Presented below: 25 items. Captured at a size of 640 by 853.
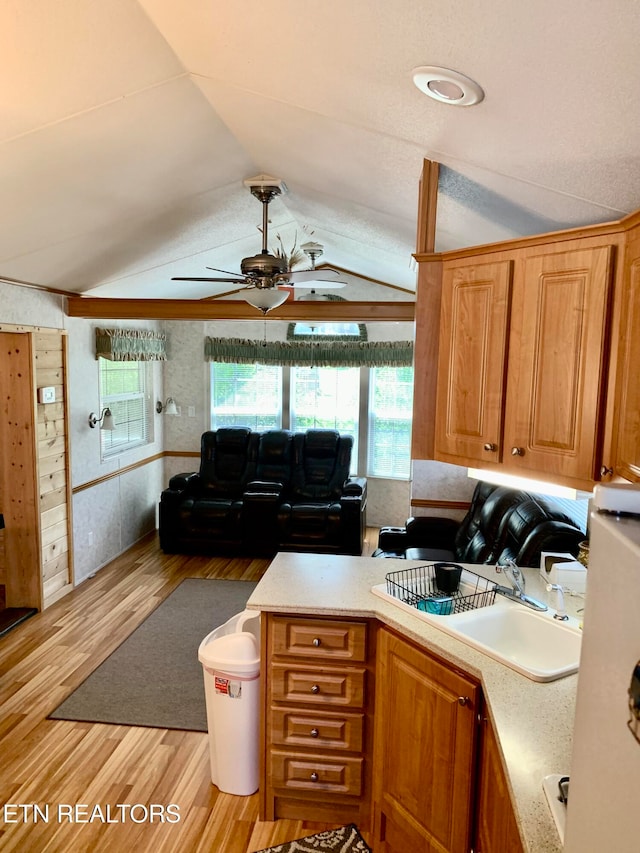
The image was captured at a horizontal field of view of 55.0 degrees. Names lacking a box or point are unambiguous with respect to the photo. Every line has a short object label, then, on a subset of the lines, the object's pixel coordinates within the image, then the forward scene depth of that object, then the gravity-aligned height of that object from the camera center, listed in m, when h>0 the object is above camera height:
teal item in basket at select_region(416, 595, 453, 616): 2.33 -0.89
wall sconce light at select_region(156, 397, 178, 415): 7.07 -0.48
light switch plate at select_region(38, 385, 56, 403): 4.56 -0.23
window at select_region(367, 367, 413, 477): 7.06 -0.57
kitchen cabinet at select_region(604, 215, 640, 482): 1.58 +0.00
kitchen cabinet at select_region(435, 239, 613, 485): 1.81 +0.05
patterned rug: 2.42 -1.88
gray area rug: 3.32 -1.87
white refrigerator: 0.63 -0.37
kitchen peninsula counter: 1.37 -0.91
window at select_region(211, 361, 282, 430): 7.38 -0.33
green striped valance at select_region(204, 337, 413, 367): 6.96 +0.19
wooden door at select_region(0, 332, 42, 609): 4.45 -0.81
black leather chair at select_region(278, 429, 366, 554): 5.96 -1.34
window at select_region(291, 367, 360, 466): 7.23 -0.34
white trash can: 2.58 -1.43
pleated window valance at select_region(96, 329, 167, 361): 5.61 +0.21
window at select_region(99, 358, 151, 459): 5.93 -0.38
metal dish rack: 2.40 -0.89
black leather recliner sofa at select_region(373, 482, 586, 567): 3.12 -0.97
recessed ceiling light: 1.55 +0.75
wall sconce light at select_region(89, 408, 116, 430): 5.50 -0.50
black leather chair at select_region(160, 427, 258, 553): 6.10 -1.35
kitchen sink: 2.11 -0.93
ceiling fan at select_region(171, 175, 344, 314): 3.57 +0.58
